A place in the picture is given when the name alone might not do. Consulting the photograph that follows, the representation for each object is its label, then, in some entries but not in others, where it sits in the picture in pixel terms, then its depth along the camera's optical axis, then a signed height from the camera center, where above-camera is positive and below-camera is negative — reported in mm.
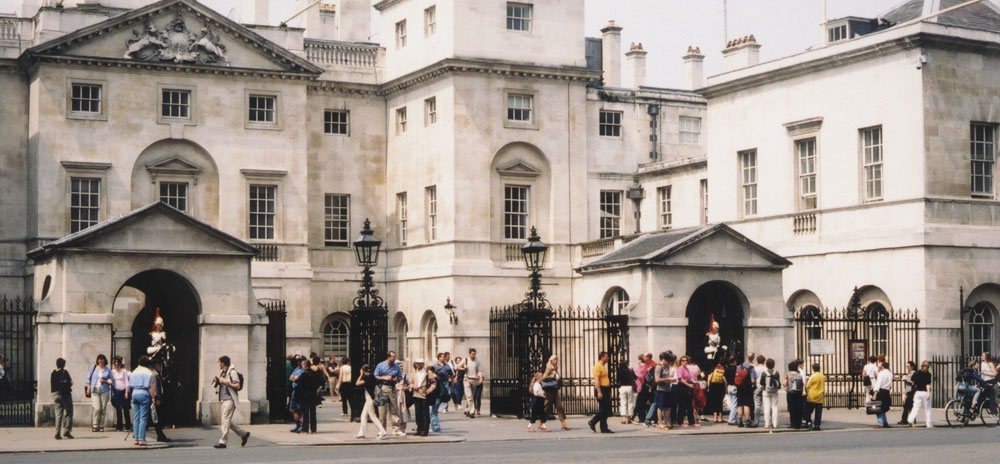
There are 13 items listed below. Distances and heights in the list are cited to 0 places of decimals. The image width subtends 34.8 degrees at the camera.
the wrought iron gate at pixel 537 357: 36438 -843
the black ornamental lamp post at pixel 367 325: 36219 -59
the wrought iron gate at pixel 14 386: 35500 -1613
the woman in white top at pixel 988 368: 38309 -1204
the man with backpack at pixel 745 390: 34406 -1522
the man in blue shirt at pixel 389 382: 32219 -1203
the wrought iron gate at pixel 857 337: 41812 -569
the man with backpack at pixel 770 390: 34125 -1515
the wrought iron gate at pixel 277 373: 36719 -1163
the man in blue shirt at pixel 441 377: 34188 -1271
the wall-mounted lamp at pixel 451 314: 52281 +257
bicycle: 34594 -1979
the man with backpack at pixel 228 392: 29844 -1312
